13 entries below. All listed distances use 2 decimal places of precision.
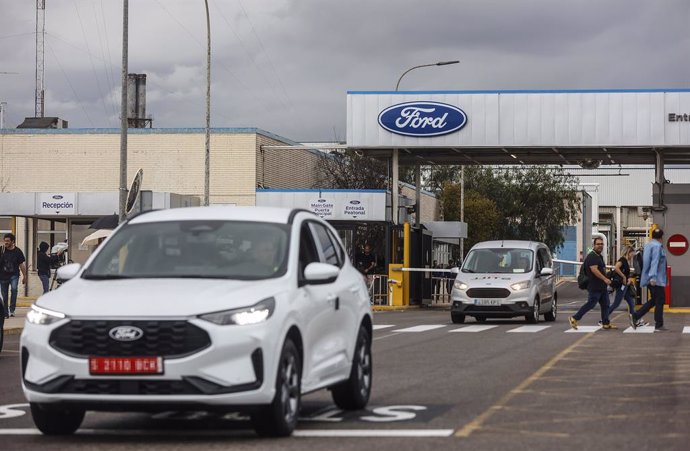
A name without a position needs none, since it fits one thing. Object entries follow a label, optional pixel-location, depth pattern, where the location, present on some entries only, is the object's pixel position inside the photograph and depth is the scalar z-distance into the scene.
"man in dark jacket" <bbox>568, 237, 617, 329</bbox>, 26.91
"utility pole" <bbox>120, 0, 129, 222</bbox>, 30.80
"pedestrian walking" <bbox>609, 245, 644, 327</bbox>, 28.31
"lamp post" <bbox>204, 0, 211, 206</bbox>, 40.94
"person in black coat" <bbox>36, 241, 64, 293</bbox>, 37.44
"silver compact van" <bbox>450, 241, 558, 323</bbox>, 30.20
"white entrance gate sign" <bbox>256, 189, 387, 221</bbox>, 50.75
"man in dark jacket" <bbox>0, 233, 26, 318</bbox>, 30.81
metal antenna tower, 60.66
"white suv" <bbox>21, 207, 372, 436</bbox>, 9.80
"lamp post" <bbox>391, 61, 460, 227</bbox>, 45.88
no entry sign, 41.72
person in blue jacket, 25.66
